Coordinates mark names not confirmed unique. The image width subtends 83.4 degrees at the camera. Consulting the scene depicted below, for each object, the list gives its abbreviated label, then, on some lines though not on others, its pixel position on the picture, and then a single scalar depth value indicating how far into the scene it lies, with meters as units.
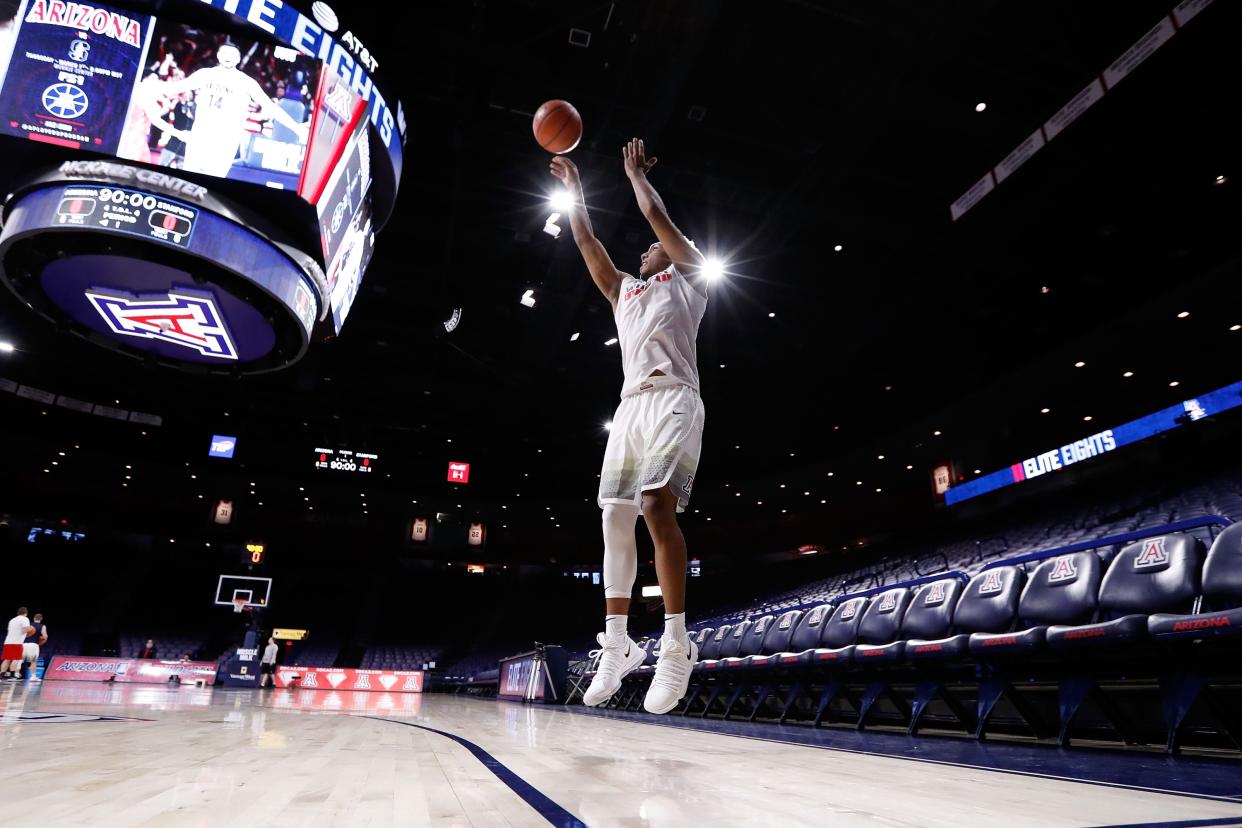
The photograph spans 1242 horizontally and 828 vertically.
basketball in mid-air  2.83
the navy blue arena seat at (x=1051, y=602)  2.59
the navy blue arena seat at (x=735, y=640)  5.09
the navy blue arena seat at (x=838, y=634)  3.56
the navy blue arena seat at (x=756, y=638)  4.83
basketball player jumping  2.23
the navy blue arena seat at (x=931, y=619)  2.99
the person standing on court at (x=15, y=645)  10.05
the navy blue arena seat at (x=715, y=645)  5.38
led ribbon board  11.51
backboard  18.80
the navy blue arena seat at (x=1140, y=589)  2.27
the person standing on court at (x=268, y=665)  15.18
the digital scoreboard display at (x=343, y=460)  19.47
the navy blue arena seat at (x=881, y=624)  3.32
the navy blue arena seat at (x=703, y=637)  5.87
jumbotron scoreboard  5.92
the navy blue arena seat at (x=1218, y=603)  1.97
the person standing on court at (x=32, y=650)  11.34
